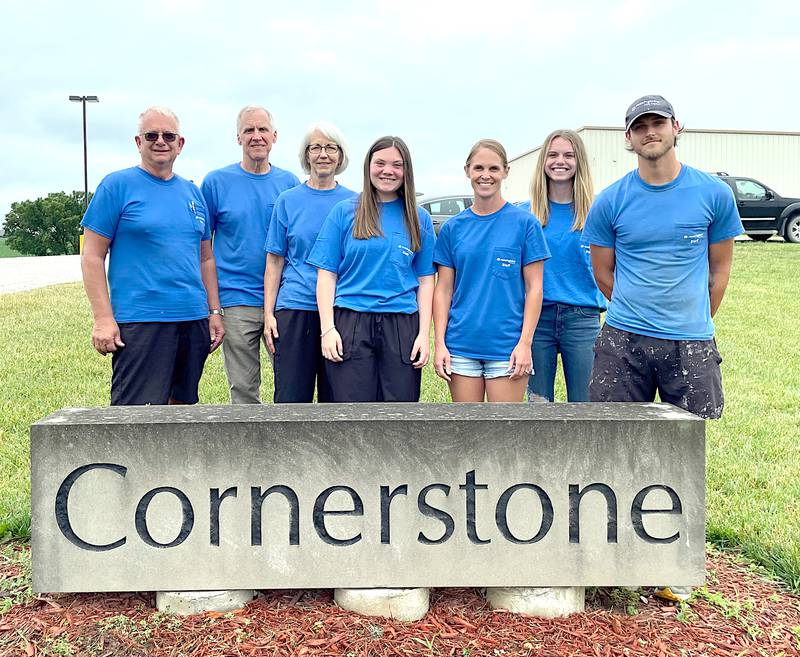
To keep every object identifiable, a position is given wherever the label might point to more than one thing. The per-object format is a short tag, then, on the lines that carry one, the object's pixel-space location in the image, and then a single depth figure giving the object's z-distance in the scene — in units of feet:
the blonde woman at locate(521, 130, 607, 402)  13.35
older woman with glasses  13.17
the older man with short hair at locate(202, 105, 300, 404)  14.11
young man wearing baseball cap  10.95
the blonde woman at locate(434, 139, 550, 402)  12.45
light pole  116.16
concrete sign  9.86
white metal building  97.30
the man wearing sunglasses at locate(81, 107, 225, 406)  12.59
